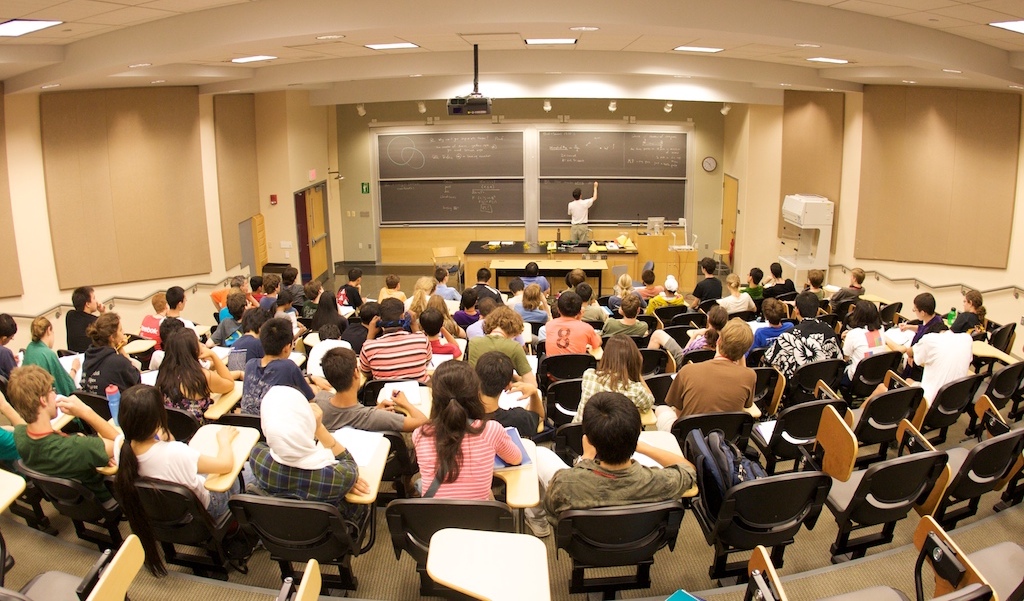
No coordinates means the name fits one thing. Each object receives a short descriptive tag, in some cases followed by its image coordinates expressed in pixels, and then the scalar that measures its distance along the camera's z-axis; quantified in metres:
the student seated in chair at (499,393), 3.91
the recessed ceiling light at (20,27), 4.86
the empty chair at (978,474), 3.68
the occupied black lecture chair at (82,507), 3.51
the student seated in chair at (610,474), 3.10
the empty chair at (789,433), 4.46
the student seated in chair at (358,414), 3.96
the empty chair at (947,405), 4.84
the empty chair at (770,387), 5.27
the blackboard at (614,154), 13.61
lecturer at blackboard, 13.34
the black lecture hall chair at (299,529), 3.19
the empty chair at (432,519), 3.11
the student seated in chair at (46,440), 3.51
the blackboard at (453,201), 13.91
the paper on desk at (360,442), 3.64
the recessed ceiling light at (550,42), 7.08
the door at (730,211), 13.05
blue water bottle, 4.68
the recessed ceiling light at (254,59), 7.57
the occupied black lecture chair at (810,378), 5.49
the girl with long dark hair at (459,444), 3.34
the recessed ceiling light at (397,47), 7.16
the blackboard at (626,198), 13.76
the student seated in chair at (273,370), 4.37
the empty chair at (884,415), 4.62
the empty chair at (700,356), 5.71
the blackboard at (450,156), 13.69
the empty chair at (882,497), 3.48
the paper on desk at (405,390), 4.35
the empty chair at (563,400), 4.94
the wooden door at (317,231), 13.15
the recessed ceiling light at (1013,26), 5.07
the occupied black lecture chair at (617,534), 3.12
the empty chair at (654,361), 5.81
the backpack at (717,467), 3.44
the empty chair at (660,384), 5.23
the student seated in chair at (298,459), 3.24
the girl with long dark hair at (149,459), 3.29
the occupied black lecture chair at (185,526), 3.35
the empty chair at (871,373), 5.68
